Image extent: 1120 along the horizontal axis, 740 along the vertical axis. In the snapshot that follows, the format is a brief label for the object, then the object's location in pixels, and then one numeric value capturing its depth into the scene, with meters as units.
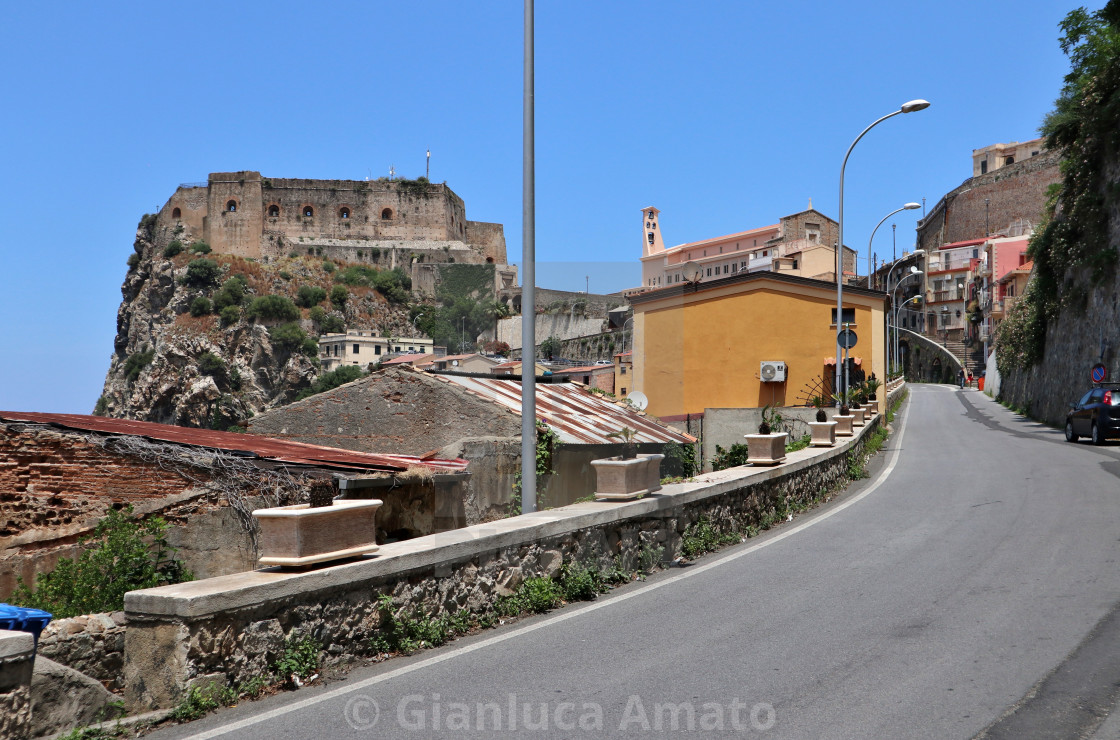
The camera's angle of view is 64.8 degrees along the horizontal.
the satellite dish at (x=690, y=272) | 31.00
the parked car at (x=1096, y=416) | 23.73
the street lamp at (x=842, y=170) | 20.30
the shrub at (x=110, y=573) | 7.18
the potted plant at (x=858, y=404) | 24.11
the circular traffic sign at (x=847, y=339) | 23.80
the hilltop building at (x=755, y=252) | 65.19
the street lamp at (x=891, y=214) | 27.49
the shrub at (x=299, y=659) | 5.12
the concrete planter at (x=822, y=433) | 16.08
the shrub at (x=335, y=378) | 93.56
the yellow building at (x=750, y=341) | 30.02
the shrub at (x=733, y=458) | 19.67
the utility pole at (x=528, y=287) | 8.18
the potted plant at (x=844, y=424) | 20.03
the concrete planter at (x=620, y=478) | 8.70
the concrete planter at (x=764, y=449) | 12.46
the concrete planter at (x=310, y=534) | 5.29
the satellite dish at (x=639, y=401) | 23.52
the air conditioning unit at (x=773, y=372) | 29.38
